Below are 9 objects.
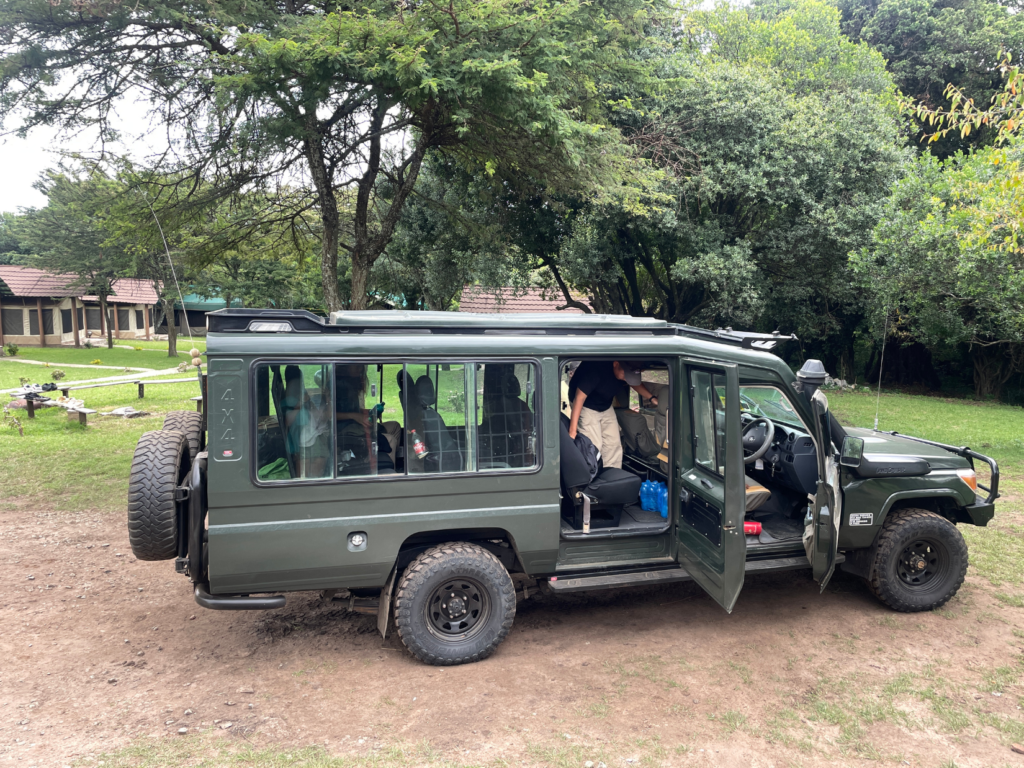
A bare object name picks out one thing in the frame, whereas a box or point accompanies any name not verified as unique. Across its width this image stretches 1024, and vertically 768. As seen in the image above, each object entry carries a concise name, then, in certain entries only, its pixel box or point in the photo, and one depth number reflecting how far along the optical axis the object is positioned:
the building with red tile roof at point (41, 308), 36.88
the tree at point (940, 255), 11.76
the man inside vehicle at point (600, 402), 5.82
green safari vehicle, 4.52
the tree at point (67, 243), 30.47
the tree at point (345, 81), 8.57
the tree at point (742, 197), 16.08
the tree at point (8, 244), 47.46
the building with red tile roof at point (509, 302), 21.47
